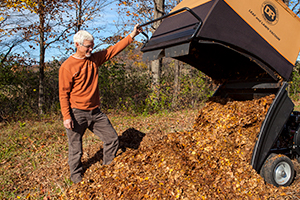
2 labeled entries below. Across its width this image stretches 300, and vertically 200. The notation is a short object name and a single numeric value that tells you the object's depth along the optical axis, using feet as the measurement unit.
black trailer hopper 9.30
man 10.35
